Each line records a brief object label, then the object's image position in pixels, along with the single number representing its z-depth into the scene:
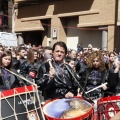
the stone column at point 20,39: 26.24
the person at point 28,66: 7.30
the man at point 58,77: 4.23
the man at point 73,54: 9.06
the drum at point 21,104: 3.41
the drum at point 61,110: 3.72
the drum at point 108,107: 4.10
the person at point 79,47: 19.46
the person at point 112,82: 5.49
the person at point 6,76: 4.56
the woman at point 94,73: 5.51
